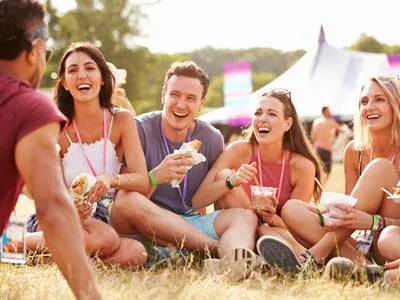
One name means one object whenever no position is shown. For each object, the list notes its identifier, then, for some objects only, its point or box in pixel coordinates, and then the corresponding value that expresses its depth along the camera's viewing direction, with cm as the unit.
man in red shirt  265
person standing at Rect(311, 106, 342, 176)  1641
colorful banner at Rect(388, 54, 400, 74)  1978
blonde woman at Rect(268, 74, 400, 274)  448
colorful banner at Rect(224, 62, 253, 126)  1861
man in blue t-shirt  473
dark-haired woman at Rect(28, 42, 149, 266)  481
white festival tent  2269
